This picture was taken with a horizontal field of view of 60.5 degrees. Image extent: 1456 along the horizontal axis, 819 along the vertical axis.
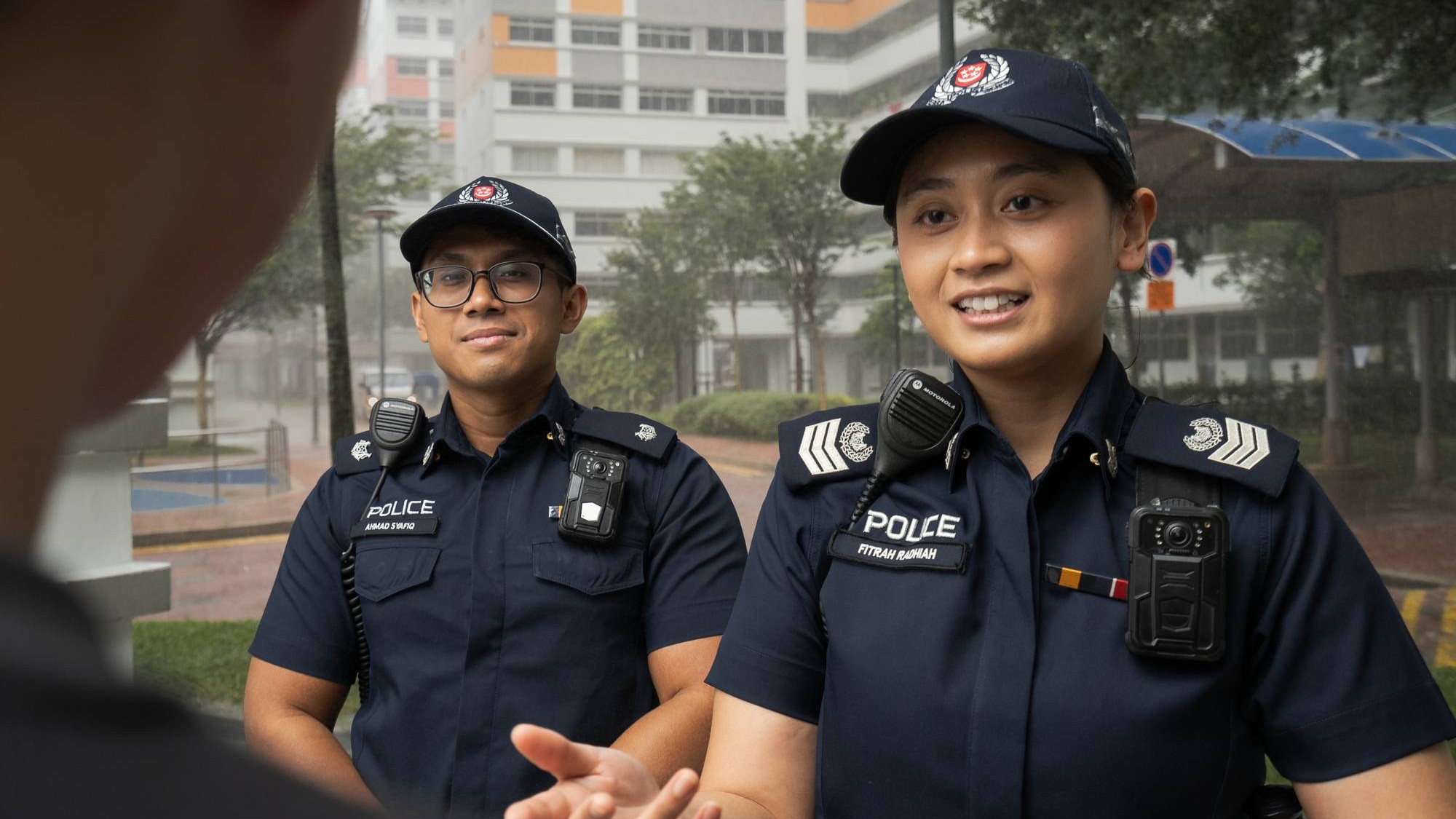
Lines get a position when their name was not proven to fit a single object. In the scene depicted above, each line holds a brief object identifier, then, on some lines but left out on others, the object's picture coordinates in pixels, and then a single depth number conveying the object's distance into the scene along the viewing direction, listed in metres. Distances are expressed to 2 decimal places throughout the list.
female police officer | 1.40
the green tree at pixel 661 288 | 7.68
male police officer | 2.33
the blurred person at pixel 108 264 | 0.27
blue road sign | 7.89
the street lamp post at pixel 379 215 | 7.92
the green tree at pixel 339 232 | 6.28
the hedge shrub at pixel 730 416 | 7.68
